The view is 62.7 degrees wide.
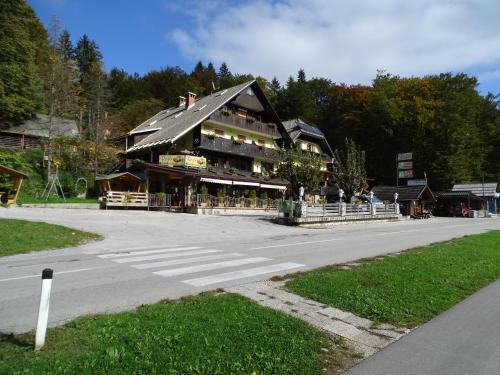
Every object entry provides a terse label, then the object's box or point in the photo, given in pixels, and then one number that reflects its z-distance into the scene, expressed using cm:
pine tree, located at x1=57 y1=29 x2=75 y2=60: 4259
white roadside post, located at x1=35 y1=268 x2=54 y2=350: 425
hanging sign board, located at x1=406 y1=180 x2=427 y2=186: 5506
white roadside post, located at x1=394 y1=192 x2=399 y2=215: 3825
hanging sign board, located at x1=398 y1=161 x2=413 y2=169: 5154
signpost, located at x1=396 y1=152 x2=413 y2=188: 5156
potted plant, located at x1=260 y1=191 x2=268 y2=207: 3748
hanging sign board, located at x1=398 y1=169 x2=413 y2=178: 5168
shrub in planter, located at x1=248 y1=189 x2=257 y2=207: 3634
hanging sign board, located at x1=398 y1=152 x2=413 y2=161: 5141
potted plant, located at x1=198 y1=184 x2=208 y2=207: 3214
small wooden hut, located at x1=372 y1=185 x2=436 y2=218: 4628
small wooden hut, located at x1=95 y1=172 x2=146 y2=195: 3319
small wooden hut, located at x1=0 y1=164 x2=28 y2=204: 2636
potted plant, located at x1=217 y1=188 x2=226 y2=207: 3338
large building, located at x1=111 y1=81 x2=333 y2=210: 3481
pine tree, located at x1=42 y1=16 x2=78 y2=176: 3766
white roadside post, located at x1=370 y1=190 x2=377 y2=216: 3391
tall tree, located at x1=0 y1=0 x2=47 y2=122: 4072
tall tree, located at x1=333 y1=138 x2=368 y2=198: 3328
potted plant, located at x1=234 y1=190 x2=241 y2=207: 3516
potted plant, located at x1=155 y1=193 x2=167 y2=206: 3156
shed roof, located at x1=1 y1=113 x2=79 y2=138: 4166
